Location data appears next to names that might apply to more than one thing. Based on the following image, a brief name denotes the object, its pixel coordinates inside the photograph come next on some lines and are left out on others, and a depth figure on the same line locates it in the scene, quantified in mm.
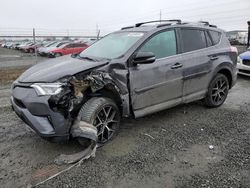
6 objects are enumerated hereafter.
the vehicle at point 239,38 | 25945
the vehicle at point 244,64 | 6480
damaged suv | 2379
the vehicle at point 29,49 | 23455
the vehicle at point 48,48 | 17049
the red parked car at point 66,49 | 15834
